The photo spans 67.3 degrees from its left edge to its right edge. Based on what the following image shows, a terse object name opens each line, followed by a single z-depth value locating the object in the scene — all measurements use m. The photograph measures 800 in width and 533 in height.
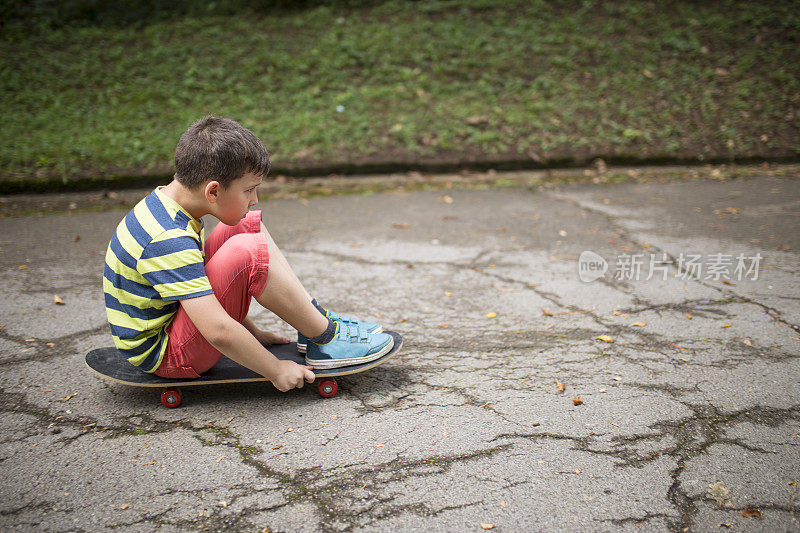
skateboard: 2.28
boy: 2.01
